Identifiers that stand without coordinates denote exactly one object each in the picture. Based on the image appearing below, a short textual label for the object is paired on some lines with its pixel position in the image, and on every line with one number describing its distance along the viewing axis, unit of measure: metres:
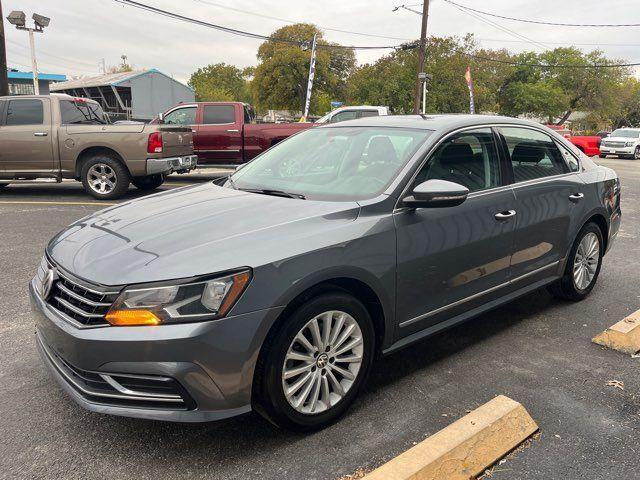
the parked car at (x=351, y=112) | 15.07
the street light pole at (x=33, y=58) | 19.23
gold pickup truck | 9.45
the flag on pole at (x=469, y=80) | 31.01
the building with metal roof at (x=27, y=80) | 50.97
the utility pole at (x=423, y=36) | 28.73
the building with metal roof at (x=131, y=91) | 39.78
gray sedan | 2.23
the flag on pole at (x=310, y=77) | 28.37
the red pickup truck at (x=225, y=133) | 12.44
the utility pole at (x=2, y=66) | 13.54
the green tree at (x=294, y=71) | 55.66
